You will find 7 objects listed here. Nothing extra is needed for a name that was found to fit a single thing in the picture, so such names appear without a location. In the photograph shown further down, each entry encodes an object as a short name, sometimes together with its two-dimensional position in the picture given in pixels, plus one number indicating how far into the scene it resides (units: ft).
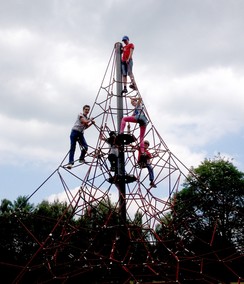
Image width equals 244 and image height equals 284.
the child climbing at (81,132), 43.11
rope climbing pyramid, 37.60
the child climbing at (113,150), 41.93
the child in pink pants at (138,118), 43.16
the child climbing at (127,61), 46.65
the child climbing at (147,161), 43.36
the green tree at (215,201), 45.57
